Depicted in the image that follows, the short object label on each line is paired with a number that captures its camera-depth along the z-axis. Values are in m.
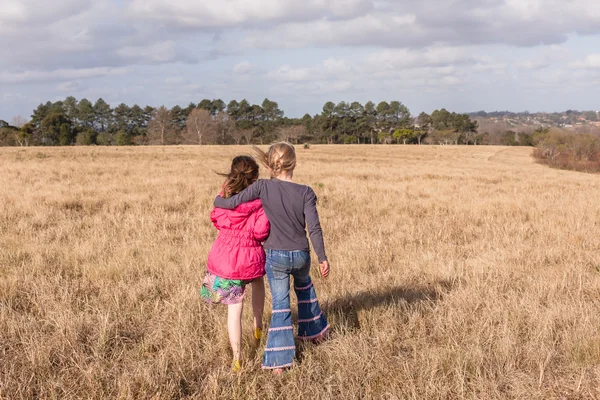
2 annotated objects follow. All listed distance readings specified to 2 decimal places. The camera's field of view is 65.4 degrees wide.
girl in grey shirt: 3.34
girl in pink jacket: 3.40
